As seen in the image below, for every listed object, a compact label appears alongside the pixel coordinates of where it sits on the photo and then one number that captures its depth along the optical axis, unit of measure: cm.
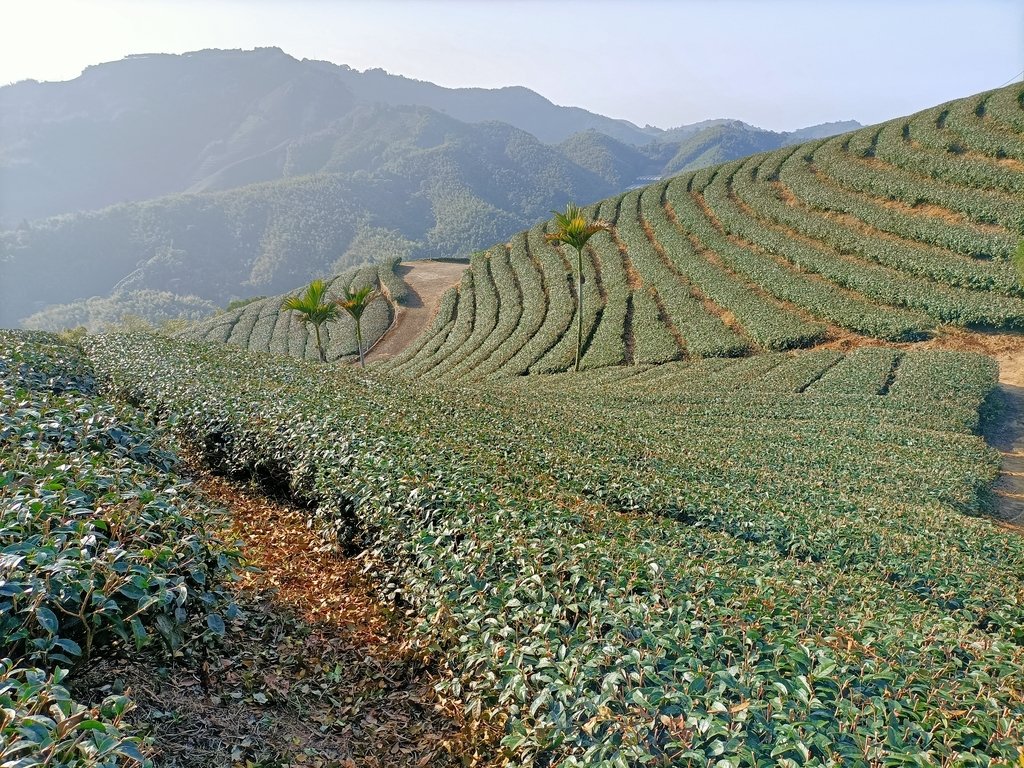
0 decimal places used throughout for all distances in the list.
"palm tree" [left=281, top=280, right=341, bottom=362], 2209
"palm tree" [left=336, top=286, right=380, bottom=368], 2369
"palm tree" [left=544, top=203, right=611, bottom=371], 2153
